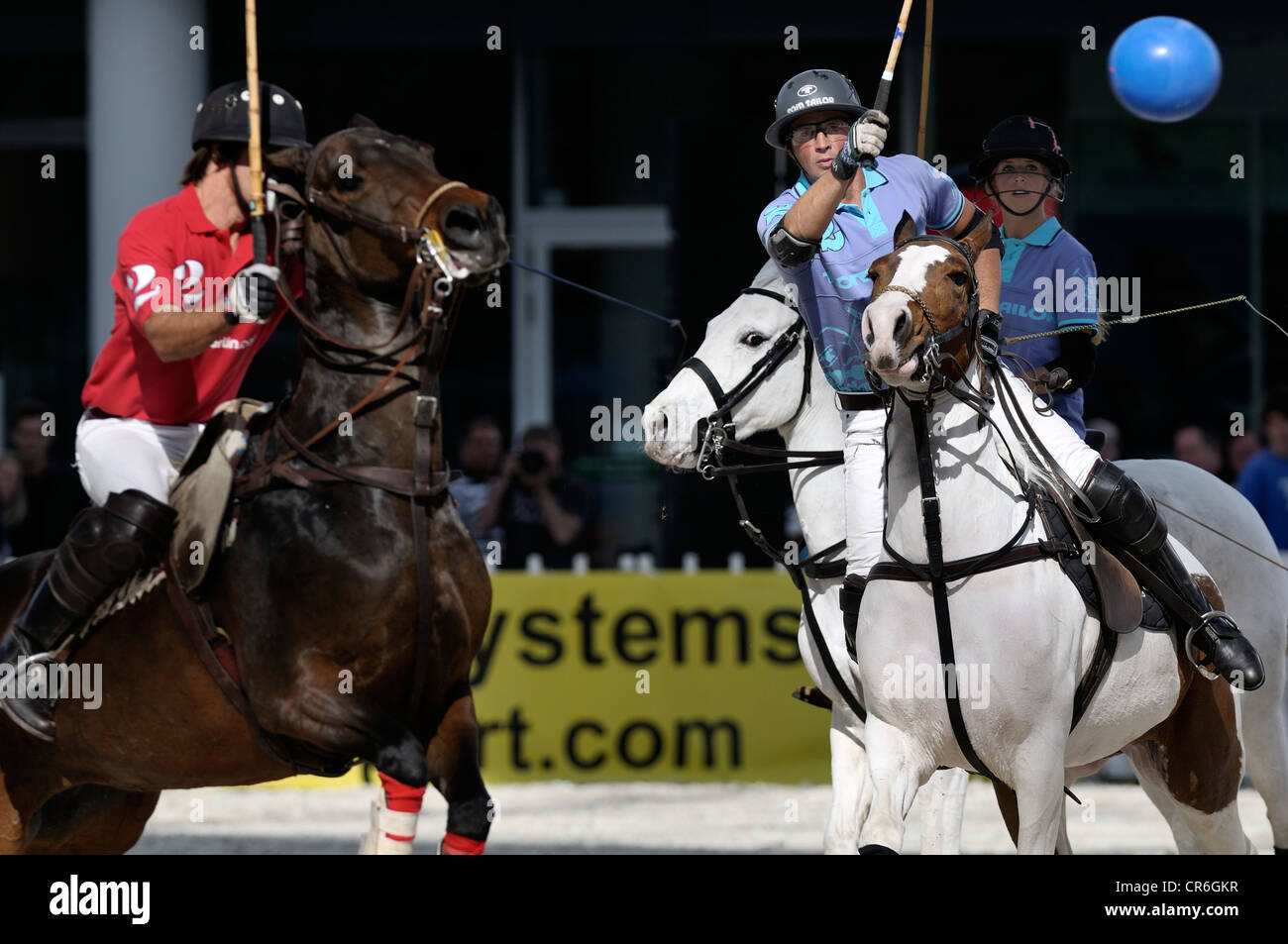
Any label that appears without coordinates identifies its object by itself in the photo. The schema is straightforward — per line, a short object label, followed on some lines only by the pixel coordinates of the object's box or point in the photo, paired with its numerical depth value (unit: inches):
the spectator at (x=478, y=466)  431.5
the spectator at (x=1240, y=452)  475.2
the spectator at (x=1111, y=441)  390.0
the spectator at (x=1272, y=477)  407.2
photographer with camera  423.8
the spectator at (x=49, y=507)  416.5
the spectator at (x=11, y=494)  458.9
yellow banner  391.2
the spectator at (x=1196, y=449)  437.7
